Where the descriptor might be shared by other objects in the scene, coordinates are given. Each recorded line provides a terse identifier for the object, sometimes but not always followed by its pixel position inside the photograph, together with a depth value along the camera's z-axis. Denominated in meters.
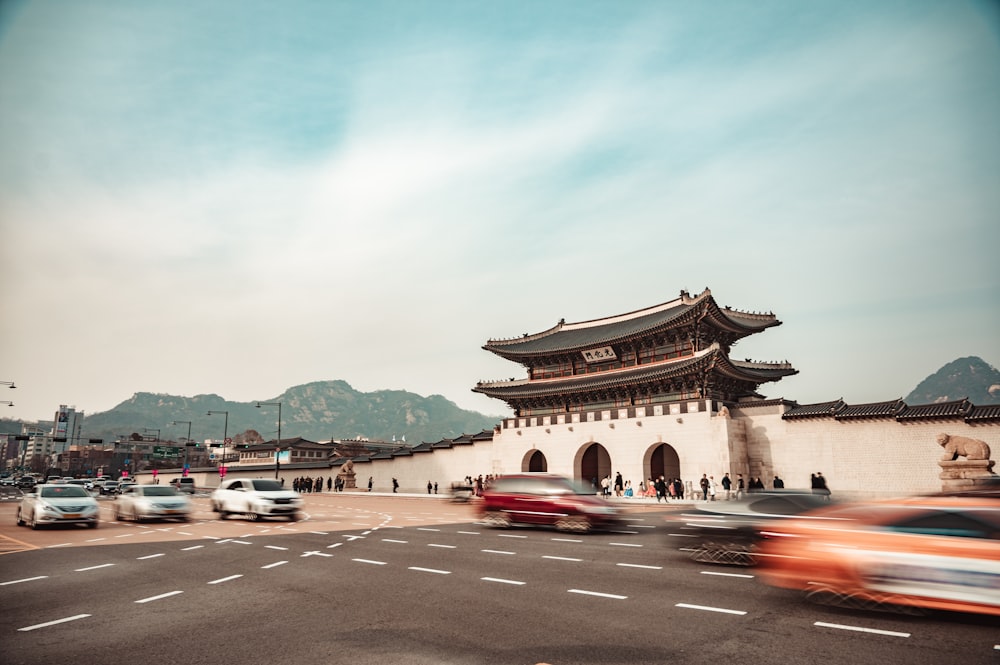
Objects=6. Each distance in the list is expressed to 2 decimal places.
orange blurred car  6.16
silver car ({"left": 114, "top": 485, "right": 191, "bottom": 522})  19.48
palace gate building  28.98
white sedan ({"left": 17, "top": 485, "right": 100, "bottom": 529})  17.27
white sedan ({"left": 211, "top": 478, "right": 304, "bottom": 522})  20.05
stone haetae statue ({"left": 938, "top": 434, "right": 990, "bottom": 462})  23.09
